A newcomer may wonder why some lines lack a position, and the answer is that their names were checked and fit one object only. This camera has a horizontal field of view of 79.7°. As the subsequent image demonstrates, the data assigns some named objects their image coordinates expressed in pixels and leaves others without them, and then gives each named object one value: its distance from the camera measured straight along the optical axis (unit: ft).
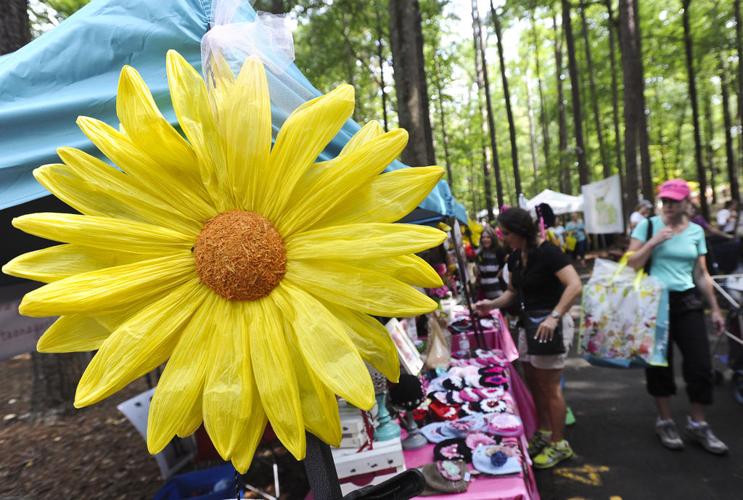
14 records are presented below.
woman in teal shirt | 10.63
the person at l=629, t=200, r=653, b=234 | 30.23
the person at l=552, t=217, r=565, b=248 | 55.52
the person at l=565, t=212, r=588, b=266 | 59.11
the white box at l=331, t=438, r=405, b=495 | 6.12
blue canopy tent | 3.32
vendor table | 6.27
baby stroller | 13.30
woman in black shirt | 10.17
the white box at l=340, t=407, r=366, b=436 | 6.31
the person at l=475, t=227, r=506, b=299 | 23.91
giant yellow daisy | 2.23
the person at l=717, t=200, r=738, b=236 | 38.70
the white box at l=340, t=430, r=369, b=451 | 6.30
